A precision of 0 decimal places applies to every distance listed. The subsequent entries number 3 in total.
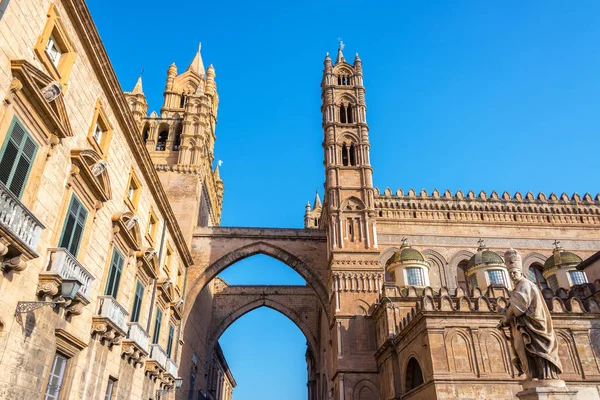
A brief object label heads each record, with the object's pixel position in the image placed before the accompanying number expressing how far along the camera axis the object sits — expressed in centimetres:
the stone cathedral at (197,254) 836
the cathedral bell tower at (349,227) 2106
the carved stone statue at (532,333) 670
